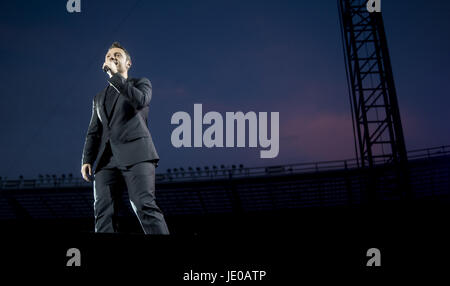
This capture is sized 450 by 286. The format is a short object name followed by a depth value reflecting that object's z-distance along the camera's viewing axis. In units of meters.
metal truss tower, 14.72
